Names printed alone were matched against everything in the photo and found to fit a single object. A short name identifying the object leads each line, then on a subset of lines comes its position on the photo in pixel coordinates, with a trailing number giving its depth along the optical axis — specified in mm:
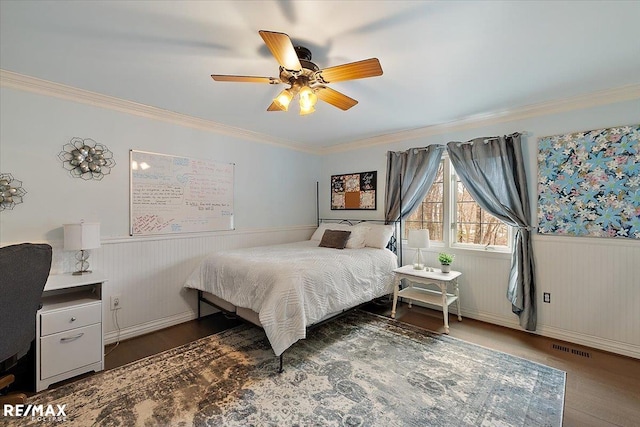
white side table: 3078
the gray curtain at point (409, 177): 3717
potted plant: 3281
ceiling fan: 1620
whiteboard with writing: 3033
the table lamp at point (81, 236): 2373
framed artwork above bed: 4422
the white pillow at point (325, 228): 4355
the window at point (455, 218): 3404
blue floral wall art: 2555
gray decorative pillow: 3821
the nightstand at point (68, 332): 2084
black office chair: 1597
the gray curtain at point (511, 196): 3016
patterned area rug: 1803
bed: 2309
